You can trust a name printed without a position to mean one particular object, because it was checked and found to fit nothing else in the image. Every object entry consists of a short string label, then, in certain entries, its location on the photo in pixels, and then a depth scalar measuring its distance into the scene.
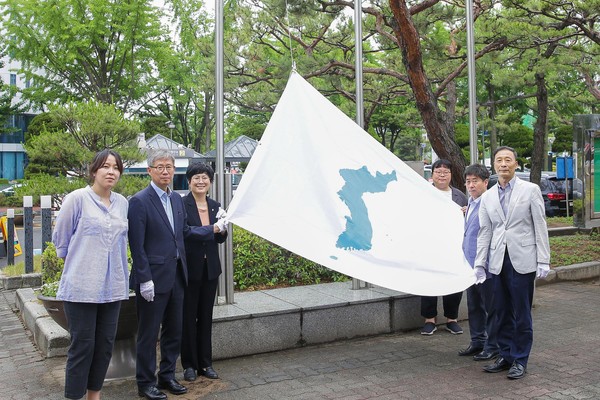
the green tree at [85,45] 26.34
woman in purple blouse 4.21
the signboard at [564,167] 15.88
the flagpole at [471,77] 8.14
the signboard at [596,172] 11.30
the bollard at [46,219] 10.45
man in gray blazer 5.35
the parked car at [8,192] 34.34
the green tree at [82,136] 12.94
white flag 5.45
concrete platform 6.05
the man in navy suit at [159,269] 4.74
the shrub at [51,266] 7.83
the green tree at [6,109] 39.07
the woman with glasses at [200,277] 5.29
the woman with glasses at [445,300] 6.76
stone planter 5.47
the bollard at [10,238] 12.40
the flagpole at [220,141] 6.48
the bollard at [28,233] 10.65
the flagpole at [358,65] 7.46
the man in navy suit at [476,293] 5.97
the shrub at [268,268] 7.87
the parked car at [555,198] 21.06
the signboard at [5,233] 14.00
